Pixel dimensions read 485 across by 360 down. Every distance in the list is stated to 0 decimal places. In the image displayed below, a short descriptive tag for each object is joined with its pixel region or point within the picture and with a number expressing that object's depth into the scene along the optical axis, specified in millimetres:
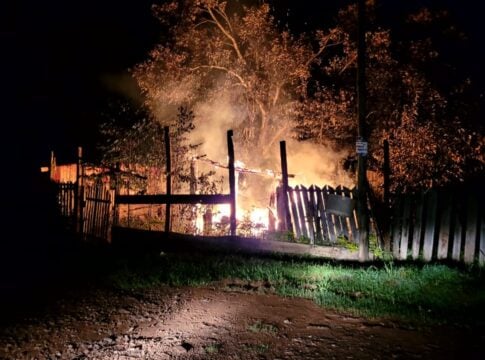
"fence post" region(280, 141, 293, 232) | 10031
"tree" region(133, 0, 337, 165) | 16328
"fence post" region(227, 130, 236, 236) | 10016
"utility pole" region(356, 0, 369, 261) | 8141
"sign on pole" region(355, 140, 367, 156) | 8086
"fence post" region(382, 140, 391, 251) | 8711
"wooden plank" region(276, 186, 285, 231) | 10405
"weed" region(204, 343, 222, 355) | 4473
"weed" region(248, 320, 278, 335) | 4953
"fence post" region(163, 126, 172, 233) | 10414
